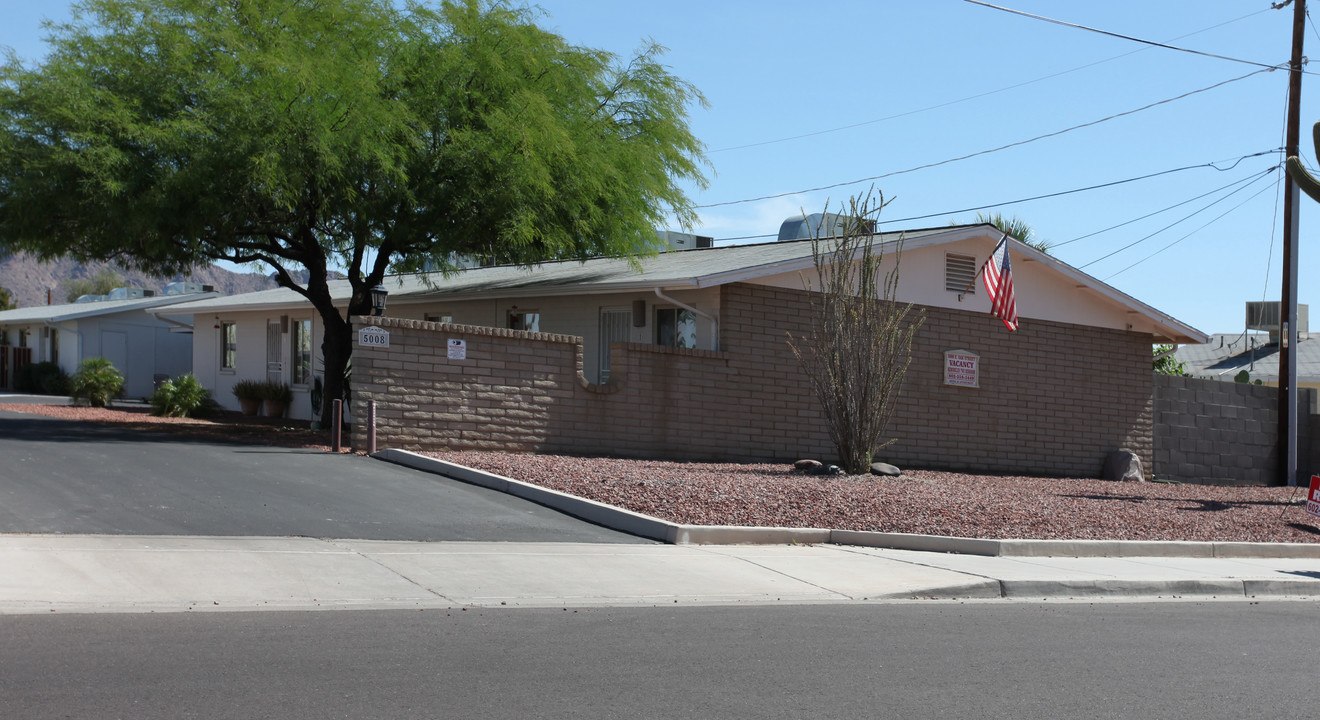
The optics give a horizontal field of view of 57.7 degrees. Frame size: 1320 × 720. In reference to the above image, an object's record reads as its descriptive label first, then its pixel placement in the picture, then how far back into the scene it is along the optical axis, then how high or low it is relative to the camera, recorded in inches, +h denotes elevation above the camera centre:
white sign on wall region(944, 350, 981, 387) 886.4 -10.6
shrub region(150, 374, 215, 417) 1016.9 -45.5
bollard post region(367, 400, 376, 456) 649.6 -45.0
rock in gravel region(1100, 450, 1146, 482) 934.4 -87.2
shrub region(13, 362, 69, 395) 1512.1 -46.9
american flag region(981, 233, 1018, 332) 811.4 +49.3
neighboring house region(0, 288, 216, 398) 1519.4 +5.0
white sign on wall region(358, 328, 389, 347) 653.3 +5.1
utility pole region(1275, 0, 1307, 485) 913.5 +43.5
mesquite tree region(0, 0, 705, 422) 669.3 +119.9
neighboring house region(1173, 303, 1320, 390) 1509.6 +5.9
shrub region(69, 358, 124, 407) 1166.3 -39.5
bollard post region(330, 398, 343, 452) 676.1 -44.3
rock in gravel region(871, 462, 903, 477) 659.4 -64.2
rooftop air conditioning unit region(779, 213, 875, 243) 1034.1 +110.2
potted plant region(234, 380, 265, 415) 1087.0 -44.9
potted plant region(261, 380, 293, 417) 1069.1 -46.0
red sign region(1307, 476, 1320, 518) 586.9 -69.1
